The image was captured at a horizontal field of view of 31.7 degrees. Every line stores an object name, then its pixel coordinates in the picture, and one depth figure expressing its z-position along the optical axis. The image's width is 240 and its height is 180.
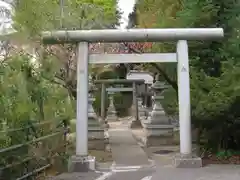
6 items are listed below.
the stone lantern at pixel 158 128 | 15.10
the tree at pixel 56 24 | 10.44
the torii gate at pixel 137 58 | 10.37
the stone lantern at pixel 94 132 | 14.41
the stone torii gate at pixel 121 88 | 24.08
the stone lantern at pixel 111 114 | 27.81
